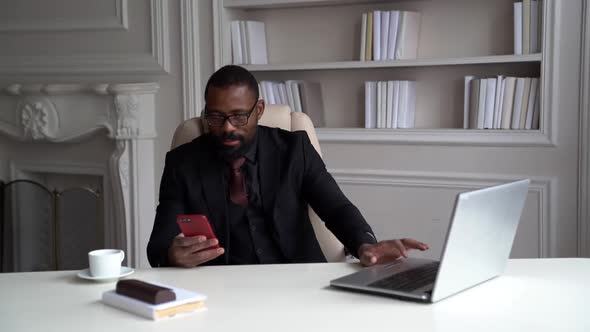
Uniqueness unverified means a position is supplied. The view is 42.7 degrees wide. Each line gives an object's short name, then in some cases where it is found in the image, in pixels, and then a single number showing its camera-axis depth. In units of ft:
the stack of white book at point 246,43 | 12.05
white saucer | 5.62
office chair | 7.84
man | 7.27
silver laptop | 4.83
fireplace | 12.37
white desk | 4.56
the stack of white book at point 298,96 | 11.75
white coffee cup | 5.66
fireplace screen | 13.51
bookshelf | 10.56
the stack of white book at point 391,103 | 11.16
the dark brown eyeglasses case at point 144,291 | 4.78
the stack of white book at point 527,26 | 10.12
